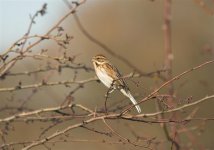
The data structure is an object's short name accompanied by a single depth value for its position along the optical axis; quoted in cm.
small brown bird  1012
